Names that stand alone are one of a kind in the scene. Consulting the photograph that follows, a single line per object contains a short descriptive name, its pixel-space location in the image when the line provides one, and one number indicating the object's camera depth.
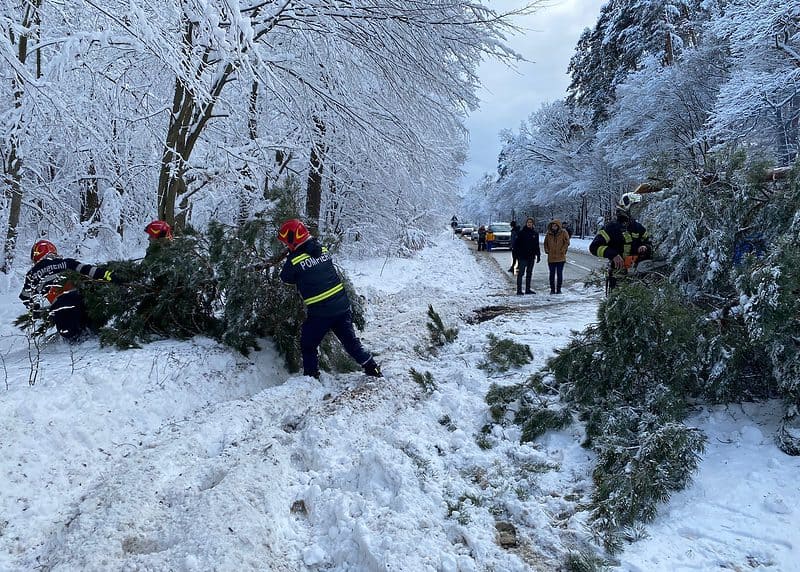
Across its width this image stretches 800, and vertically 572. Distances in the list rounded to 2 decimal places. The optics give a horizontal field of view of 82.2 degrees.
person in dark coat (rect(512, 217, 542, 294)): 10.14
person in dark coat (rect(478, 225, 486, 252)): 27.95
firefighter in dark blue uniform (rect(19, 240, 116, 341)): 4.76
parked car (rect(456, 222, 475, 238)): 50.66
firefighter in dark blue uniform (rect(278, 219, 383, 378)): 4.49
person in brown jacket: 9.82
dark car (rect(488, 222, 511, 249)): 26.44
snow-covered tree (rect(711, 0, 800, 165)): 15.79
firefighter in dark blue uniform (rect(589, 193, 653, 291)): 5.67
